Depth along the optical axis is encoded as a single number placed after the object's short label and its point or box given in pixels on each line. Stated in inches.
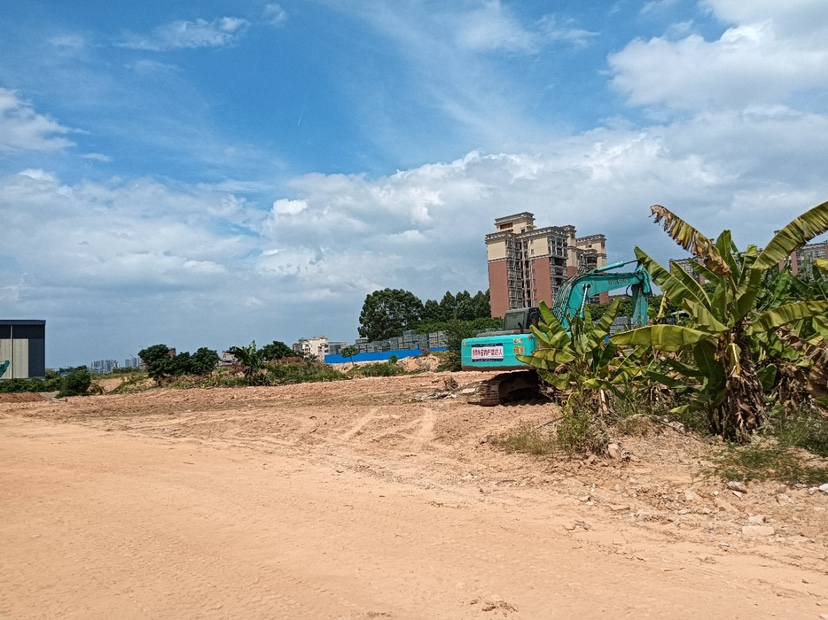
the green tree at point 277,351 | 2432.3
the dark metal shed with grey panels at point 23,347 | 1966.0
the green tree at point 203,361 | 1637.6
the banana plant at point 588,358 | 446.0
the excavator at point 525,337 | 629.6
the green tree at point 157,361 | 1587.1
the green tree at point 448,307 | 3784.5
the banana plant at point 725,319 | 338.6
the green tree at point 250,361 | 1347.2
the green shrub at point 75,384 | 1365.7
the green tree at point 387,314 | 3580.2
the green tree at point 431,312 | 3713.1
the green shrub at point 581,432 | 360.5
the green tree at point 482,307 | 3771.2
